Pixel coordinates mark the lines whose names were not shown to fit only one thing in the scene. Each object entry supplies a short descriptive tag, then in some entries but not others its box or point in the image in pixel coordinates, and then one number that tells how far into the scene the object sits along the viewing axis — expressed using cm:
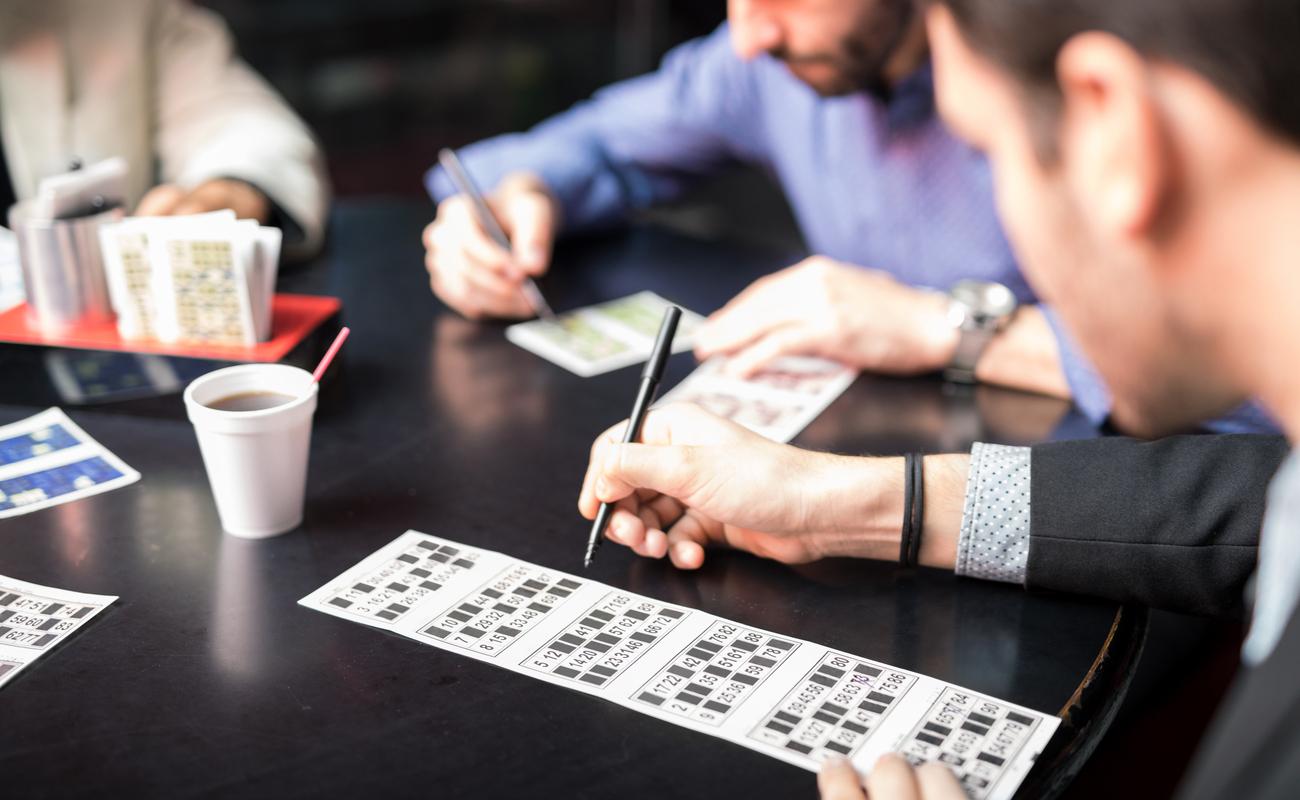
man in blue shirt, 145
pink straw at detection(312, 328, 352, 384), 111
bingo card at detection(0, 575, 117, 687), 87
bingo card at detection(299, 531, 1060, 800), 81
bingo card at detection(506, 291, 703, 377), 147
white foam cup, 100
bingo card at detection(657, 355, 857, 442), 130
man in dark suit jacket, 62
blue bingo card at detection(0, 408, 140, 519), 111
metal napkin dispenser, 130
